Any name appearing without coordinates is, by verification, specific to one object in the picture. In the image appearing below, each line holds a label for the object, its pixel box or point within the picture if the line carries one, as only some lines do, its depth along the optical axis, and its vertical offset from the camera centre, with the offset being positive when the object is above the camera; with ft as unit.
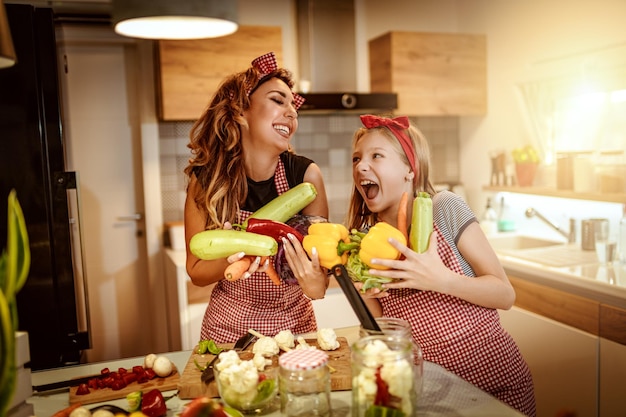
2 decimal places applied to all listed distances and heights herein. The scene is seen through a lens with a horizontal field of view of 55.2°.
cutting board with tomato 4.03 -1.58
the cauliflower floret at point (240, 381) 3.57 -1.34
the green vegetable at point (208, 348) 4.57 -1.45
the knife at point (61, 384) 4.24 -1.57
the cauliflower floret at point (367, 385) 3.26 -1.27
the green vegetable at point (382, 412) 3.23 -1.40
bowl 3.58 -1.39
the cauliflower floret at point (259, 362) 4.02 -1.38
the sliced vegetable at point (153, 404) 3.72 -1.52
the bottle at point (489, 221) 12.08 -1.48
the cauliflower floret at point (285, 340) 4.43 -1.37
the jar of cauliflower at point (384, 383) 3.23 -1.25
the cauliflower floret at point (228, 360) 3.71 -1.27
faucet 10.45 -1.39
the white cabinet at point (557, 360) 8.09 -3.01
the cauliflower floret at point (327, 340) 4.47 -1.39
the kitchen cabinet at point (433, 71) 12.17 +1.65
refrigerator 6.17 -0.17
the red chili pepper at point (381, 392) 3.24 -1.30
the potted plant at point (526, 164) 11.37 -0.31
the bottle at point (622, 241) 9.22 -1.49
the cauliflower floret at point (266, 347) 4.24 -1.35
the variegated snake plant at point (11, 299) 2.59 -0.59
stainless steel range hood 12.31 +2.27
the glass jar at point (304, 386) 3.40 -1.32
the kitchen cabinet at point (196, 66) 10.74 +1.68
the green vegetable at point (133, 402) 3.73 -1.50
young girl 4.97 -1.16
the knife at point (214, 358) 4.05 -1.46
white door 12.20 -0.44
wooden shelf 9.08 -0.80
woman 6.00 -0.25
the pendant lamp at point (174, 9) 4.84 +1.23
